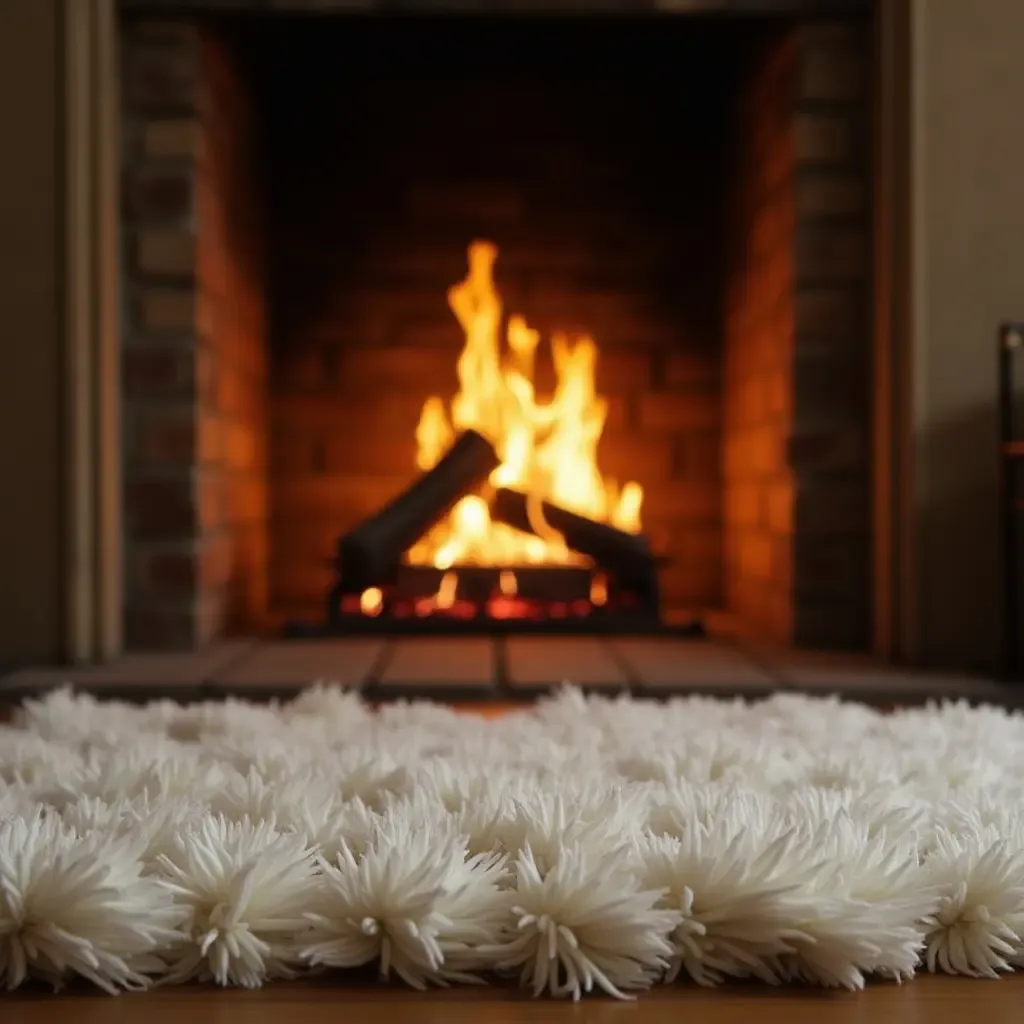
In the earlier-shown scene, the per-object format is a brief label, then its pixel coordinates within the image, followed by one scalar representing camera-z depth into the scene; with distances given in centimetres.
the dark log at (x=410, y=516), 300
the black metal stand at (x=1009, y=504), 251
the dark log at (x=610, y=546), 306
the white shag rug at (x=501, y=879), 93
